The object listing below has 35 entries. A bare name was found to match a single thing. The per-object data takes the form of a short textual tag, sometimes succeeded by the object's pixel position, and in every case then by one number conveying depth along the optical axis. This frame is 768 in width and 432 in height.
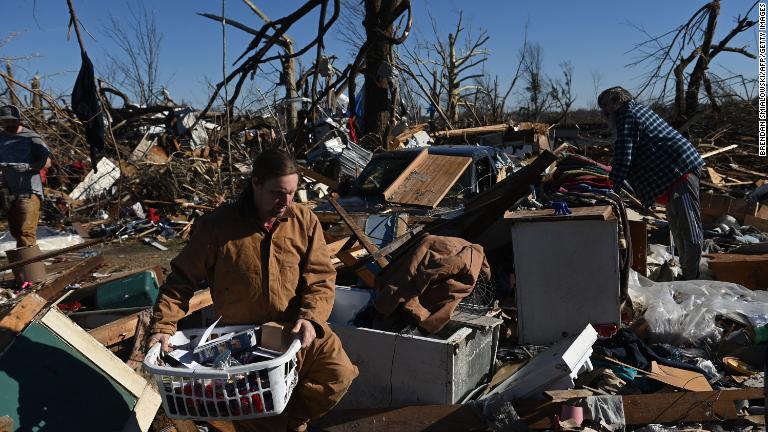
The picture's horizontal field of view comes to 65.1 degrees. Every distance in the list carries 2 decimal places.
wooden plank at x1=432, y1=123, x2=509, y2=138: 12.74
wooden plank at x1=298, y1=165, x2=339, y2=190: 9.51
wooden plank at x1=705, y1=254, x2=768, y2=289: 5.63
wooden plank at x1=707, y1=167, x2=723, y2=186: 10.95
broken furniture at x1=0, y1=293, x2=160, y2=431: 3.04
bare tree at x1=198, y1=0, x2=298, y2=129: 10.30
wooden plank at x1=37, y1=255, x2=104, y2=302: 5.58
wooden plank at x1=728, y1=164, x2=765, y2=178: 11.58
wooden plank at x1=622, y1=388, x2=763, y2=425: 3.52
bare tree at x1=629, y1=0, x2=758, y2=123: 13.02
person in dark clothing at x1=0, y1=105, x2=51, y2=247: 6.65
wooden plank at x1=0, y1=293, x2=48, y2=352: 3.18
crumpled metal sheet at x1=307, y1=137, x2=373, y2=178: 10.47
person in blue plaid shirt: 5.30
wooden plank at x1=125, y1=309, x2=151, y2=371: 3.78
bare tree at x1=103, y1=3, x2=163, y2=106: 25.62
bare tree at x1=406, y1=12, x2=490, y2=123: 16.75
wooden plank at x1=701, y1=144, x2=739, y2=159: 11.70
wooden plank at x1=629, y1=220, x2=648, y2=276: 5.69
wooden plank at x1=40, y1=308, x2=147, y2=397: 3.31
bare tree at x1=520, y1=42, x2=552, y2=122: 21.42
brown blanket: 3.89
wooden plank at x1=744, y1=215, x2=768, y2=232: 8.22
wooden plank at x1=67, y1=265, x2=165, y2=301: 5.63
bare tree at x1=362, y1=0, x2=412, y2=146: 12.06
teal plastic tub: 5.25
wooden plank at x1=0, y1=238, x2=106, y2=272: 4.88
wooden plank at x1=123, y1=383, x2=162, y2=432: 3.18
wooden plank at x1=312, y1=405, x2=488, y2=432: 3.46
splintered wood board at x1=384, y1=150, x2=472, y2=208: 6.39
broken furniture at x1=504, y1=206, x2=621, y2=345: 4.46
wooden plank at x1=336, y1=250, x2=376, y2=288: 4.52
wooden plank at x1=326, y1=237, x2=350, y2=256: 5.21
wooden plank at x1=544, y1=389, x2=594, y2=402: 3.41
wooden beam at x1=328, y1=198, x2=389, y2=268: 4.57
